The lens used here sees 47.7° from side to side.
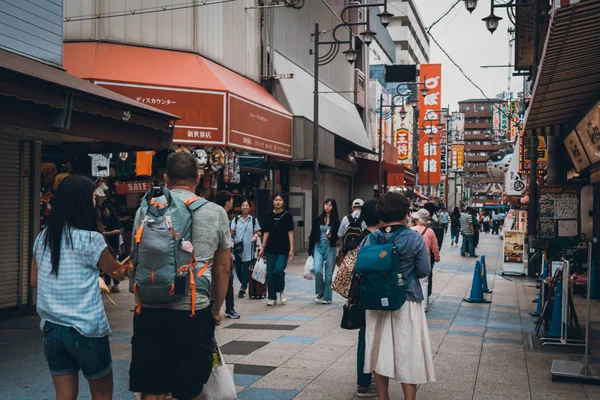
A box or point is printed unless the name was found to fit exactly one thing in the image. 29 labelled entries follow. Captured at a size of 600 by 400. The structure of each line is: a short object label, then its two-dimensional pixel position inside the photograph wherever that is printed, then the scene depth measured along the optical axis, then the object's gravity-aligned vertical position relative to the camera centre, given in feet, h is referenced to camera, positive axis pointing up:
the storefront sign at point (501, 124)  184.65 +25.11
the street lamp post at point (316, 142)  67.62 +6.25
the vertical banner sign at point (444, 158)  282.15 +20.09
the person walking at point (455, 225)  101.94 -3.03
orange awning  48.98 +8.59
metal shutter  34.63 -1.16
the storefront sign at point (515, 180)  72.73 +2.82
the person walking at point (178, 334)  13.43 -2.65
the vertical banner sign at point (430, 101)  194.13 +30.29
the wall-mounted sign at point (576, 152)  38.86 +3.31
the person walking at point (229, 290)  32.53 -4.25
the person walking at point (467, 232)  78.79 -3.20
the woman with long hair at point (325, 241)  39.17 -2.15
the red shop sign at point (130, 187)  47.91 +1.03
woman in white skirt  17.65 -3.29
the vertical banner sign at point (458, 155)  306.14 +23.16
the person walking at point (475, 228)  84.92 -2.97
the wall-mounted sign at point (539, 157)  58.49 +4.24
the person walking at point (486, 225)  178.91 -5.21
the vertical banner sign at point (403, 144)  174.19 +15.78
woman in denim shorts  13.10 -1.78
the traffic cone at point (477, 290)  42.55 -5.33
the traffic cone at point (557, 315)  29.14 -4.69
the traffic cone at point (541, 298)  34.73 -4.78
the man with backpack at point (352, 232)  30.78 -1.31
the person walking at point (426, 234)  35.00 -1.51
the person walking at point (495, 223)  177.17 -4.57
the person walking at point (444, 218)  126.32 -2.42
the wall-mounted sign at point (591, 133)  31.80 +3.77
